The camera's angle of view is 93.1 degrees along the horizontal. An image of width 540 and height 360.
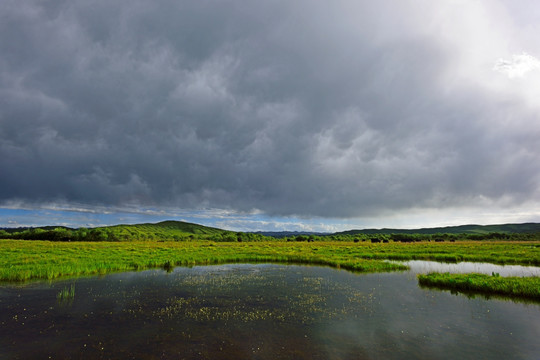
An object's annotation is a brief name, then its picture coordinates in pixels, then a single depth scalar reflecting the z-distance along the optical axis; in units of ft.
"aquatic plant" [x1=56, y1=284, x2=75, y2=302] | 61.63
